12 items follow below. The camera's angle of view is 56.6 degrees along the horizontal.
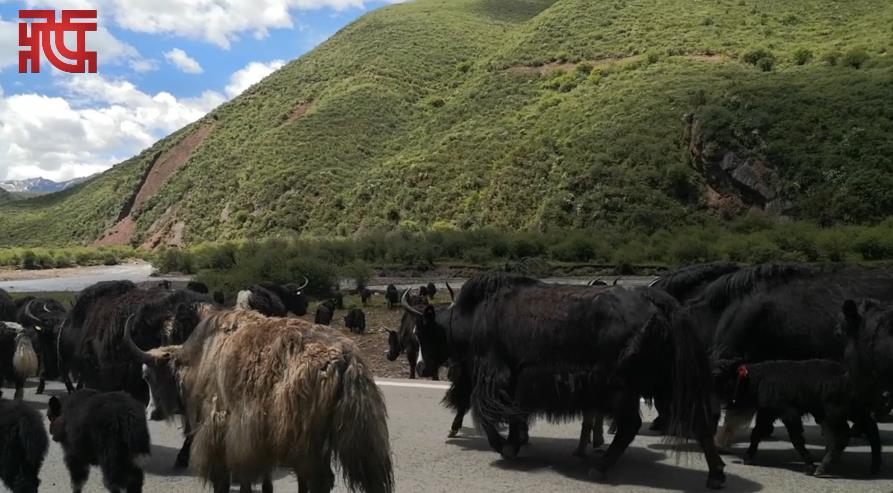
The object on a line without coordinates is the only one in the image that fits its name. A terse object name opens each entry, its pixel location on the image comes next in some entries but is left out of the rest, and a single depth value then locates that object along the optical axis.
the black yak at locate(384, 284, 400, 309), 23.02
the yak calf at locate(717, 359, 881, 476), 7.01
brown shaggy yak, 5.07
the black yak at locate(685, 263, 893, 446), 8.16
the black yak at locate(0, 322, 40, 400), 10.63
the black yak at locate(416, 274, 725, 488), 6.87
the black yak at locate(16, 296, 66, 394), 11.80
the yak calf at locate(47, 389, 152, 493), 6.30
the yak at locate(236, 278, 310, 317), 14.49
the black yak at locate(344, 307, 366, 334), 19.16
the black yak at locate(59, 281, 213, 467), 7.77
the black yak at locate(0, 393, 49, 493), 6.38
